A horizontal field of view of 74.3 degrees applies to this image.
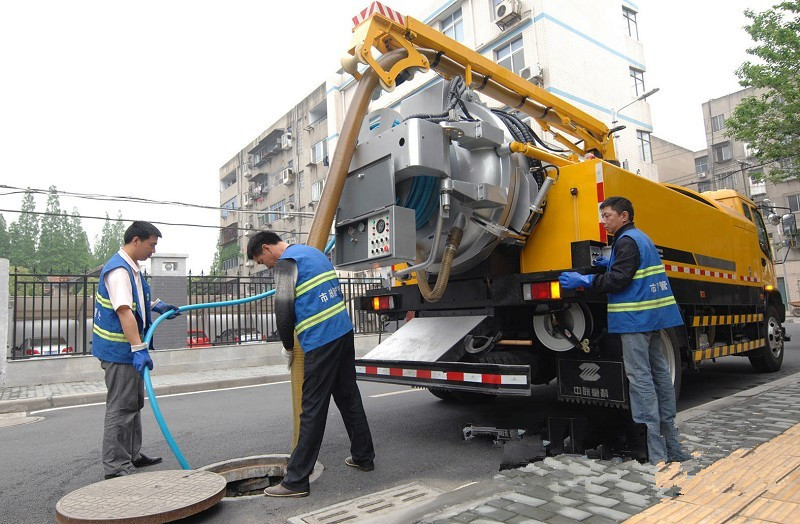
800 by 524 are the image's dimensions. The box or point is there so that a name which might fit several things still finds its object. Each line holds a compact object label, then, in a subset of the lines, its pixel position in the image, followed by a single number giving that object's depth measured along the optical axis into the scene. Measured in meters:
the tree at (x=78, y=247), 65.75
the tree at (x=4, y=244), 61.11
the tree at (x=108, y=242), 83.44
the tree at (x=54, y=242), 63.06
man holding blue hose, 3.67
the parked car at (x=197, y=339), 11.10
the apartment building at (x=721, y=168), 32.25
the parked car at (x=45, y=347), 9.46
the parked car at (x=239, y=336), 11.66
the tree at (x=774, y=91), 12.45
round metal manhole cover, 2.66
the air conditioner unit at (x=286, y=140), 37.47
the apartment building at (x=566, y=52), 19.98
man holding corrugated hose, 3.28
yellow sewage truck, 3.97
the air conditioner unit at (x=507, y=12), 19.92
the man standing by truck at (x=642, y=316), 3.45
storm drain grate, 2.76
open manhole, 3.73
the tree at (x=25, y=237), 61.98
